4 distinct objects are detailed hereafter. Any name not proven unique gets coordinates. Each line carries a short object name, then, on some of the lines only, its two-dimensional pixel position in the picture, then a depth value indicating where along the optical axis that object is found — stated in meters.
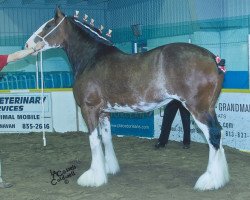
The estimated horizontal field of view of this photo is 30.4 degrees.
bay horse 5.96
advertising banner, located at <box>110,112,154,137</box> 10.70
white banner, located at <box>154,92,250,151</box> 8.64
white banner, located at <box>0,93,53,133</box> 11.52
